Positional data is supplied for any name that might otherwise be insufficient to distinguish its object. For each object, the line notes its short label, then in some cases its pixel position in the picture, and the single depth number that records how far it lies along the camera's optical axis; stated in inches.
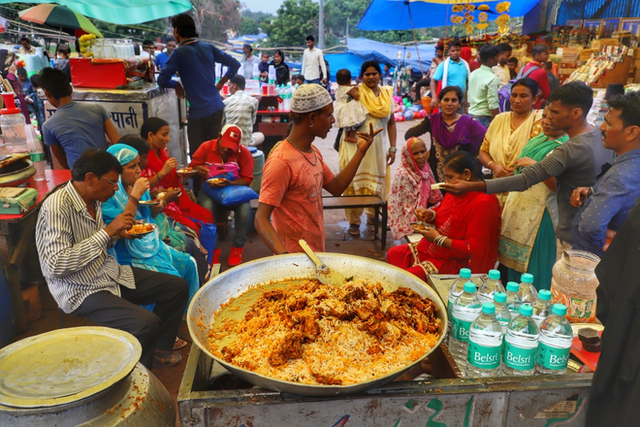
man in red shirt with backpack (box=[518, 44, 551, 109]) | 303.6
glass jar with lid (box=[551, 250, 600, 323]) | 81.0
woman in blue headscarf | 129.2
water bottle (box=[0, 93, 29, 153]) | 167.3
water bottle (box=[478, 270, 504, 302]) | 75.4
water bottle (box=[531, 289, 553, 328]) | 68.2
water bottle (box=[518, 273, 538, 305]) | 73.3
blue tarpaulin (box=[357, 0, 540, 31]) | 510.3
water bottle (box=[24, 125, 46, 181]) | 159.8
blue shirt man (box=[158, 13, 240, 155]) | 226.8
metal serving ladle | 80.8
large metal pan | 65.0
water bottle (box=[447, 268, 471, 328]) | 74.5
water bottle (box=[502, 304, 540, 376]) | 63.9
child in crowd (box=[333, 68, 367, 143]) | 216.5
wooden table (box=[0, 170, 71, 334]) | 135.6
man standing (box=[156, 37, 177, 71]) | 406.0
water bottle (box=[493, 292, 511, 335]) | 66.3
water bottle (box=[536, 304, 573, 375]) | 63.6
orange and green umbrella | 368.8
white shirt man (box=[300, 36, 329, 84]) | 522.6
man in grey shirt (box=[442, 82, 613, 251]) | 115.6
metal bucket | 66.4
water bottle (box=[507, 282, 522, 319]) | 70.3
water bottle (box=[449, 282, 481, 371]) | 70.2
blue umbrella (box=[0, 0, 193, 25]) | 223.6
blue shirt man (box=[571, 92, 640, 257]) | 98.7
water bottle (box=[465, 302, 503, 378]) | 63.9
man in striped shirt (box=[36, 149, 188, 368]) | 107.0
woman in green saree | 128.7
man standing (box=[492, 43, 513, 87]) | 353.4
